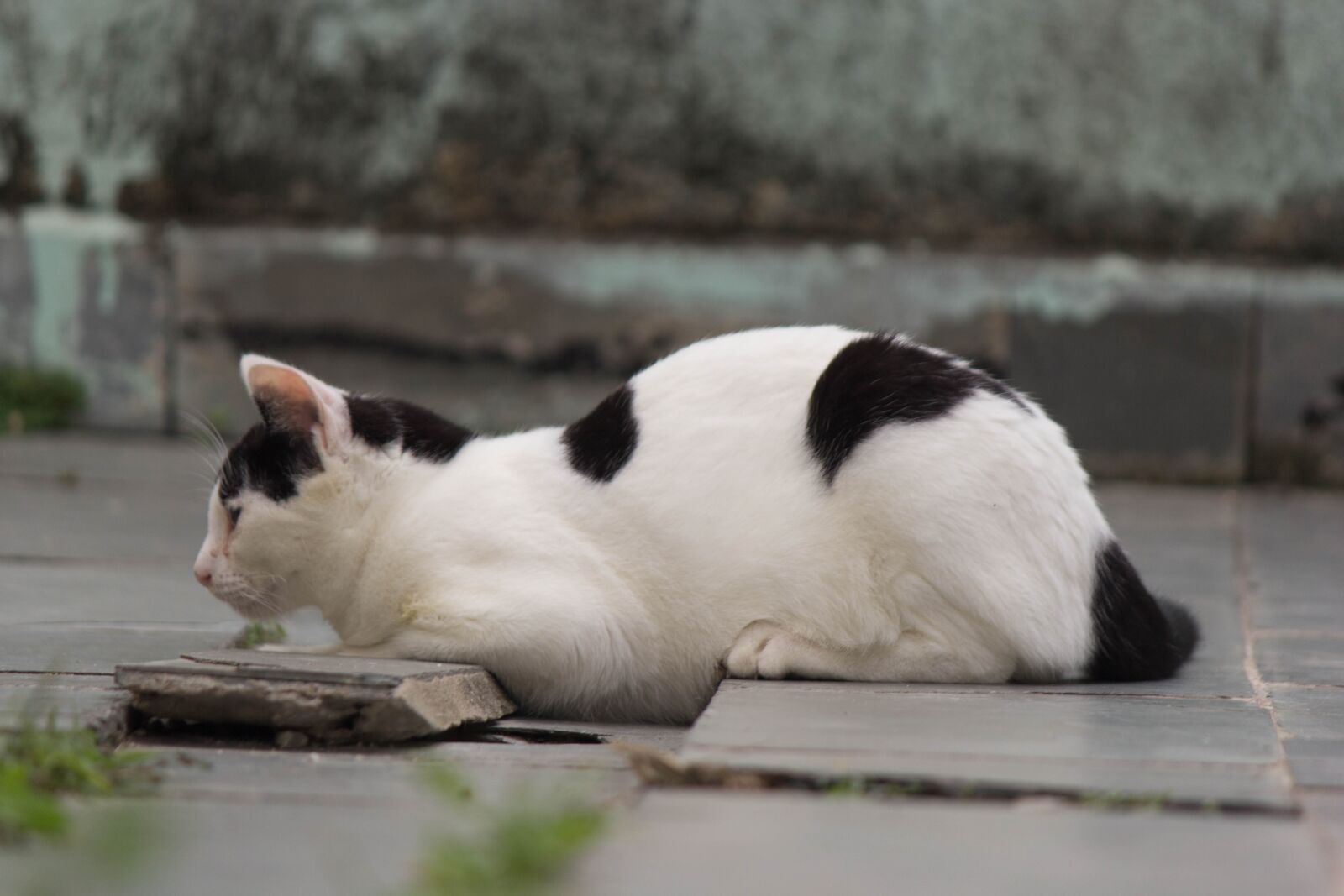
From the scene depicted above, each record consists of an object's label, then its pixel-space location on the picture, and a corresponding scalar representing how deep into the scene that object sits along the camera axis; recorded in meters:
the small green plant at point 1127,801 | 3.70
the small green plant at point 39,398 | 13.52
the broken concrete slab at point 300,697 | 4.83
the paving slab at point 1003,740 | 3.91
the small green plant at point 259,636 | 6.48
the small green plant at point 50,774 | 3.33
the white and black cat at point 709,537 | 5.53
